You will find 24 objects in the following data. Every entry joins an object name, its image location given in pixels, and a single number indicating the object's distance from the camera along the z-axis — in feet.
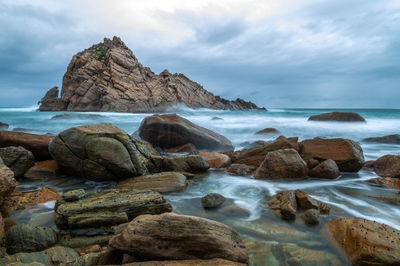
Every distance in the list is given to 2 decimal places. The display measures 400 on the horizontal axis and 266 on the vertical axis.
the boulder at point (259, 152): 25.90
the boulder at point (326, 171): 21.57
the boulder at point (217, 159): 26.29
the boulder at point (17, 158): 19.07
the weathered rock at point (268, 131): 52.19
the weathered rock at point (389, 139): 41.52
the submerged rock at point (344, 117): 65.16
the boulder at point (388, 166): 21.06
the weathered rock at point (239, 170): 23.68
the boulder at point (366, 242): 8.63
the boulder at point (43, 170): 20.33
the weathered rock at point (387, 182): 18.96
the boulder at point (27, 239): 9.63
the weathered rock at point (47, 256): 8.49
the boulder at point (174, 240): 8.17
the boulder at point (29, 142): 22.66
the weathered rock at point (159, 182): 17.82
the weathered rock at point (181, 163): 22.35
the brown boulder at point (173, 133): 32.50
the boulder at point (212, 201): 15.21
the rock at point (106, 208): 11.53
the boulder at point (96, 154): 18.88
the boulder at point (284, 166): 21.08
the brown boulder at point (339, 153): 23.32
